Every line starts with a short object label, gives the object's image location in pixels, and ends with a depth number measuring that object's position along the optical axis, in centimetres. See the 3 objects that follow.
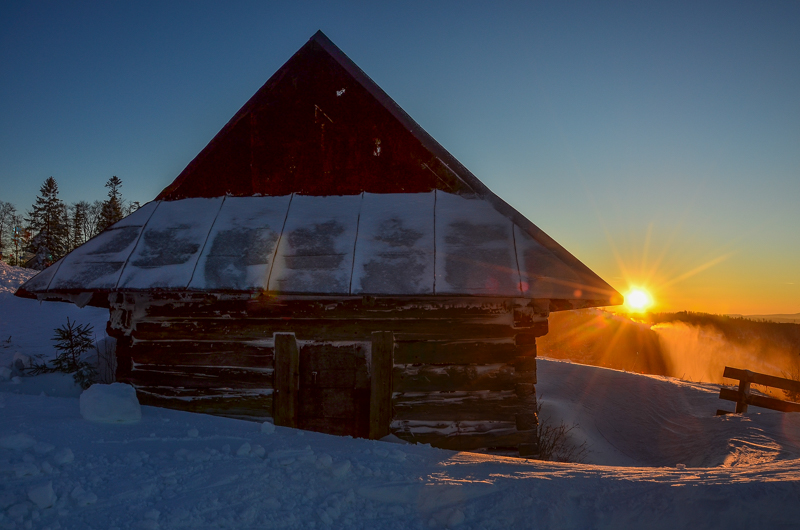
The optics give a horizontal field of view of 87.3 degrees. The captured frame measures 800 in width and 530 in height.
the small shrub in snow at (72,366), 775
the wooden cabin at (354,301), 530
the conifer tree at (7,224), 4491
